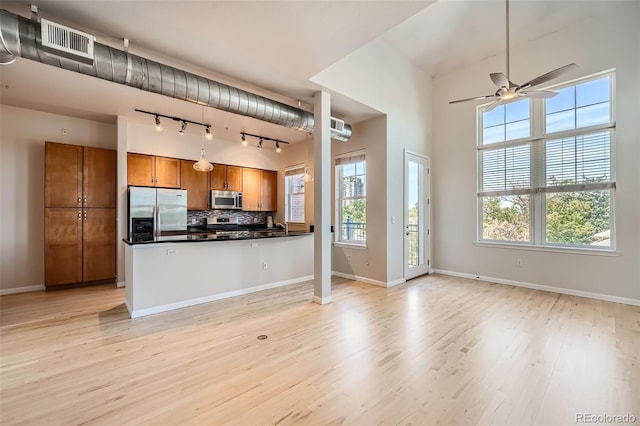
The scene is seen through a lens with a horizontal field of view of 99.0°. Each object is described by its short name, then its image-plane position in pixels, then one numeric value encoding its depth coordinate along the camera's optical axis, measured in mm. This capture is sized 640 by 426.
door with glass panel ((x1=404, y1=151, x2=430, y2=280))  5242
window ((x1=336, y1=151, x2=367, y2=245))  5328
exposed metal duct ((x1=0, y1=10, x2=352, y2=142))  2172
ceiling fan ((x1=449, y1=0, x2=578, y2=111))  3037
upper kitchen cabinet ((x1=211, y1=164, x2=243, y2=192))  6359
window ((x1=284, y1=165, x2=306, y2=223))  6840
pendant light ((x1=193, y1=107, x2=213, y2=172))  4601
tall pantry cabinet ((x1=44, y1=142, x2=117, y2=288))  4465
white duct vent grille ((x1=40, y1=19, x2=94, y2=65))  2168
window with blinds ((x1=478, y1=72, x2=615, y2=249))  4125
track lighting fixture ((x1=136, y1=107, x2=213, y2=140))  4551
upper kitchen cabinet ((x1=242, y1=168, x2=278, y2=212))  6867
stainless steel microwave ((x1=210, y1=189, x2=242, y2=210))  6285
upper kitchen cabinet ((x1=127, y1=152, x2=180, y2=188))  5238
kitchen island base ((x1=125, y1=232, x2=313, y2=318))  3457
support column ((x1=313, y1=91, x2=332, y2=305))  3910
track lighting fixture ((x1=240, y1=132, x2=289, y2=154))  5981
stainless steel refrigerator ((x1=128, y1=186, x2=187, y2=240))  4945
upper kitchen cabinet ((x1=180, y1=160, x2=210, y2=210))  5922
